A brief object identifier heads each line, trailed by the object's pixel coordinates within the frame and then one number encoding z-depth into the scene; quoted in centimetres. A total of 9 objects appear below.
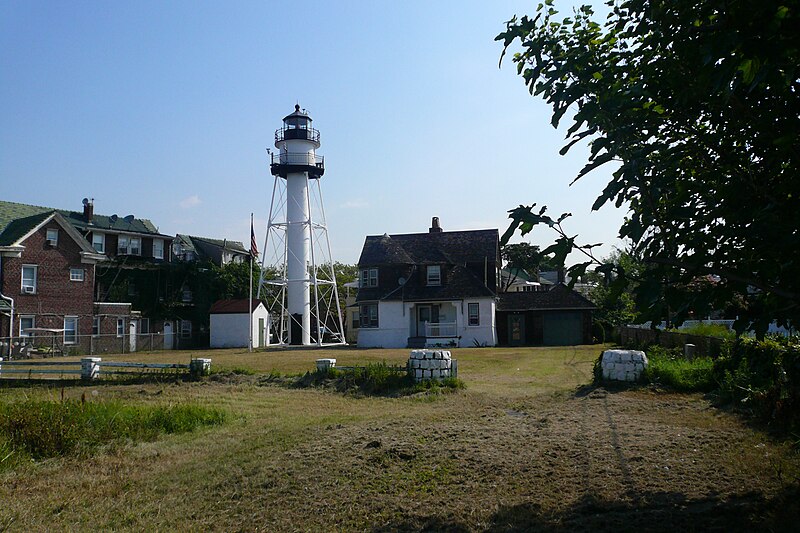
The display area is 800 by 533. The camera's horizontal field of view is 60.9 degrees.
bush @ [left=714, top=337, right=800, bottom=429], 775
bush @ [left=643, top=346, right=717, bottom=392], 1417
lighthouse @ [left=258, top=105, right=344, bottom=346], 4606
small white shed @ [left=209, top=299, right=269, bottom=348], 4940
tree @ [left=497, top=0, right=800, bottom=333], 473
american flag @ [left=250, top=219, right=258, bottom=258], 3978
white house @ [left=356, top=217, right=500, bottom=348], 4538
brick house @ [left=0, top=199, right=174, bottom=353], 4006
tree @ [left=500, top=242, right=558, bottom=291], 6612
